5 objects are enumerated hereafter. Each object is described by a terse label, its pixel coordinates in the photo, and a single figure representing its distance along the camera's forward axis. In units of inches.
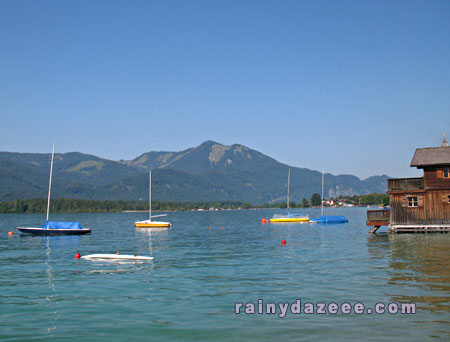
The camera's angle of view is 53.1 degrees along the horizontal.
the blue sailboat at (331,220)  5002.5
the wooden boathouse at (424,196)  2450.8
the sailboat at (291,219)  5241.1
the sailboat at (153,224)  4414.4
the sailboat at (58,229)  3293.1
